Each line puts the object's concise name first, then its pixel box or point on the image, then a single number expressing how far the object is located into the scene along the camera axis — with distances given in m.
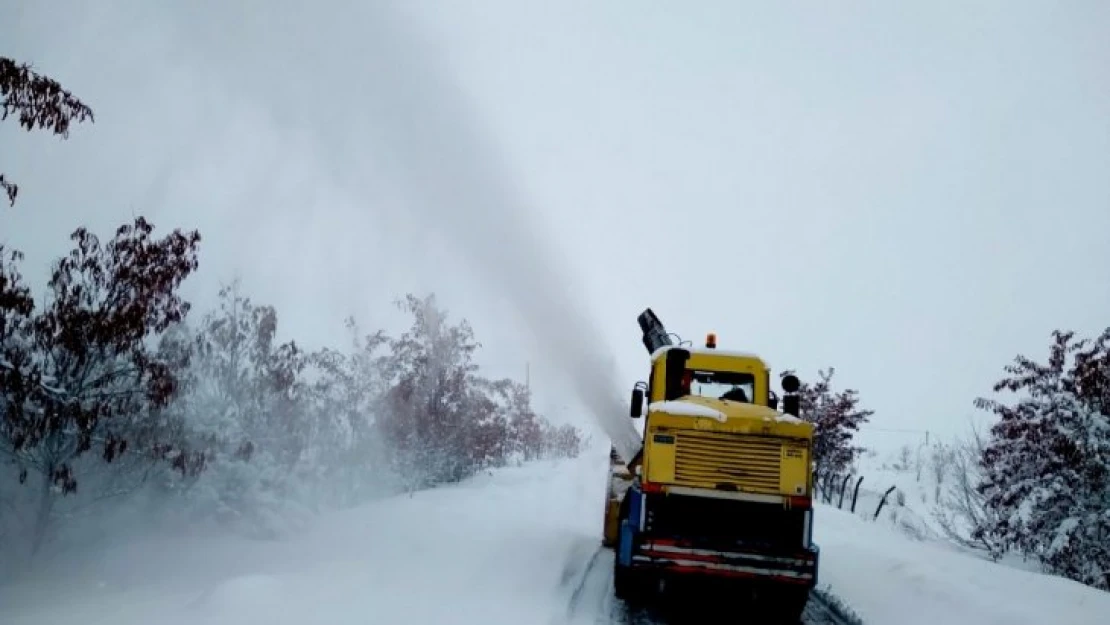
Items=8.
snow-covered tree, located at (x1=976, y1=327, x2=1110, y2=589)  12.31
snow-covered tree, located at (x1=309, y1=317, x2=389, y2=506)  18.70
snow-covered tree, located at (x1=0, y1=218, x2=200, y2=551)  8.34
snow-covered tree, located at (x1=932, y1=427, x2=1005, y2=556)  16.22
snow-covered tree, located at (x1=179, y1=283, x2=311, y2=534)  11.99
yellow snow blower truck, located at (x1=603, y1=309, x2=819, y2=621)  7.55
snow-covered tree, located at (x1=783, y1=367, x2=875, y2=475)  23.98
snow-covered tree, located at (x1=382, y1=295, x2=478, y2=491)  19.92
